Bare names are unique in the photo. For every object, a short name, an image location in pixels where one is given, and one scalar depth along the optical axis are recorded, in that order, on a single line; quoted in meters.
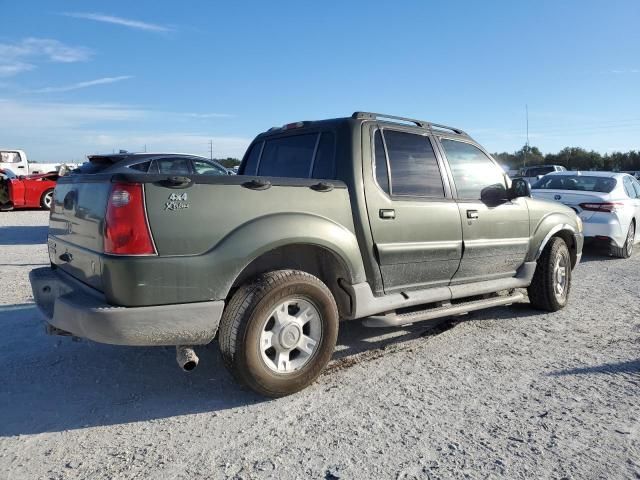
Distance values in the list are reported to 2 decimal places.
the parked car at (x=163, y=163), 8.58
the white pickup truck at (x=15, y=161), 24.58
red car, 15.69
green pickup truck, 2.88
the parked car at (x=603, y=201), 8.81
